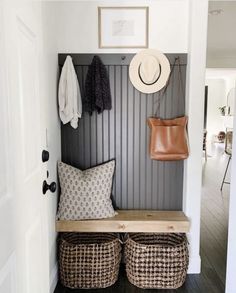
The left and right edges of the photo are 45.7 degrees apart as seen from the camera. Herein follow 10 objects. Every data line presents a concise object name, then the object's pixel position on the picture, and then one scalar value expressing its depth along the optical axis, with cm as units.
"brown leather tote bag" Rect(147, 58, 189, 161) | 220
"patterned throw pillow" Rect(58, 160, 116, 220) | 216
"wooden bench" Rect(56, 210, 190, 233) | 215
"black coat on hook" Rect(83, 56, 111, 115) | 221
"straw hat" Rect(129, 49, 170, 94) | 221
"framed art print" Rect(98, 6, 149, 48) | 222
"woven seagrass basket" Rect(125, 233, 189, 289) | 212
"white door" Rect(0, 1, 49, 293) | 91
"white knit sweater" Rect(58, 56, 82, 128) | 215
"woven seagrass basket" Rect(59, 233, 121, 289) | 212
